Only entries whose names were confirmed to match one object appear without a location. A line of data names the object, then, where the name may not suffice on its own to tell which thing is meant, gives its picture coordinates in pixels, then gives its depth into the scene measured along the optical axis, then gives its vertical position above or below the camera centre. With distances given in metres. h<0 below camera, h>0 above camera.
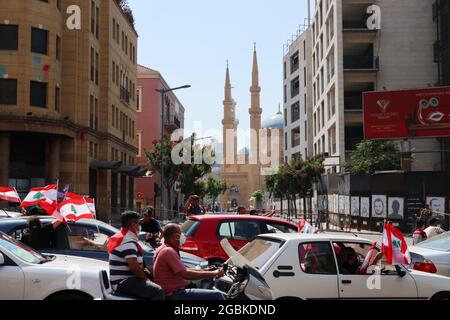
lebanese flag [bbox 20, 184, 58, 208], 12.81 -0.05
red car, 12.44 -0.79
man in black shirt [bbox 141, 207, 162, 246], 14.02 -0.74
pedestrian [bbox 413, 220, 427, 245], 14.63 -1.04
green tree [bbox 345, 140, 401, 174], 41.31 +2.41
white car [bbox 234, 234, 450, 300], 8.30 -1.16
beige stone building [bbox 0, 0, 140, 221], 33.97 +5.96
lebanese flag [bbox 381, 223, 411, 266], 8.39 -0.77
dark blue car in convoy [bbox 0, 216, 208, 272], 10.52 -0.78
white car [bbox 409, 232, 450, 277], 10.45 -1.15
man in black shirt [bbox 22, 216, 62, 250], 10.27 -0.70
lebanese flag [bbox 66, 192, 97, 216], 11.19 -0.07
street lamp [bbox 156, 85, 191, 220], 39.27 +6.90
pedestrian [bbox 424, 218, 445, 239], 14.41 -0.93
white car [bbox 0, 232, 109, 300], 7.44 -1.07
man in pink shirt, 6.66 -0.90
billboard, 36.94 +4.92
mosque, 129.38 +7.79
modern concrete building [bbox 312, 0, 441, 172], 47.22 +10.72
